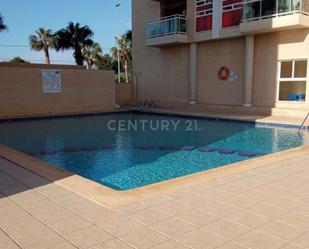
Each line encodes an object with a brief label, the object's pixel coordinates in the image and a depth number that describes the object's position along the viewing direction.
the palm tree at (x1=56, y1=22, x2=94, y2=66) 27.94
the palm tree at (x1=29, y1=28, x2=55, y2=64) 36.91
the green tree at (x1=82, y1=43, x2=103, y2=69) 43.01
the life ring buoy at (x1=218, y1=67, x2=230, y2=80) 16.94
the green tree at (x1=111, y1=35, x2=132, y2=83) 40.56
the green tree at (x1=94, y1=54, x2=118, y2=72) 45.38
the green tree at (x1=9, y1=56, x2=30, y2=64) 48.06
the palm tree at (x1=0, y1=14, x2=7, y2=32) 21.91
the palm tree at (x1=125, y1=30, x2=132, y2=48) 32.38
